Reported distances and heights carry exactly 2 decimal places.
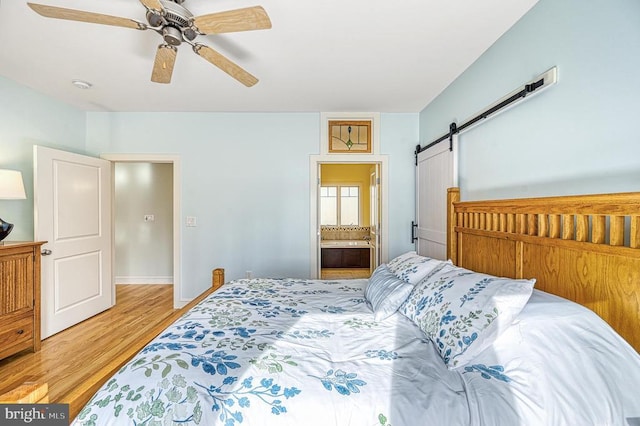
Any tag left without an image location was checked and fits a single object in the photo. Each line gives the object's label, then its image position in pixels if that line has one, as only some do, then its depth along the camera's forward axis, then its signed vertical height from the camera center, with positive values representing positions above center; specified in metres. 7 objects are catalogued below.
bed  0.89 -0.56
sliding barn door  2.70 +0.20
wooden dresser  2.32 -0.72
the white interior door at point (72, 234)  2.81 -0.22
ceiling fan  1.37 +0.97
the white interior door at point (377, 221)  3.63 -0.11
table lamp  2.34 +0.21
